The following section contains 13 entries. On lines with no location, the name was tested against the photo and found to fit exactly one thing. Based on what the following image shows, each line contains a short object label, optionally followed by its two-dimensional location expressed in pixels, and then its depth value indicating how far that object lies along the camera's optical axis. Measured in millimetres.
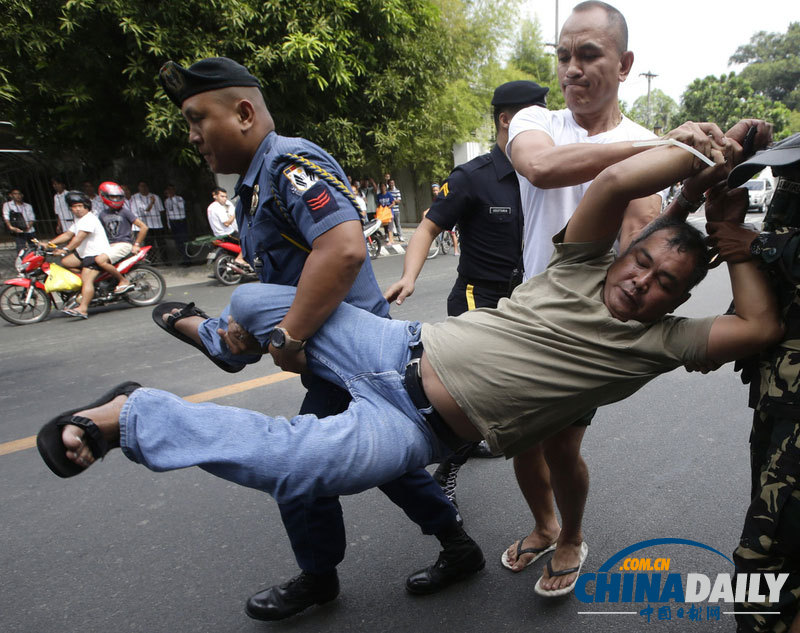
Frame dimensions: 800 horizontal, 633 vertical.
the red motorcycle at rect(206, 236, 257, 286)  9344
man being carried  1349
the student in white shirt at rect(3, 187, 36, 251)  10680
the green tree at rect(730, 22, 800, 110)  62438
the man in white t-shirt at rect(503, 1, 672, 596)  1577
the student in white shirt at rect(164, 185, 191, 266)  12219
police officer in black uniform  2609
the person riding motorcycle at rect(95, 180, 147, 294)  8023
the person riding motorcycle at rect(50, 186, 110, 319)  7328
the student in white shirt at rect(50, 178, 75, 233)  11102
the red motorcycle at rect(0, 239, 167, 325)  7105
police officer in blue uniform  1579
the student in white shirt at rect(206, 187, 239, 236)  9492
